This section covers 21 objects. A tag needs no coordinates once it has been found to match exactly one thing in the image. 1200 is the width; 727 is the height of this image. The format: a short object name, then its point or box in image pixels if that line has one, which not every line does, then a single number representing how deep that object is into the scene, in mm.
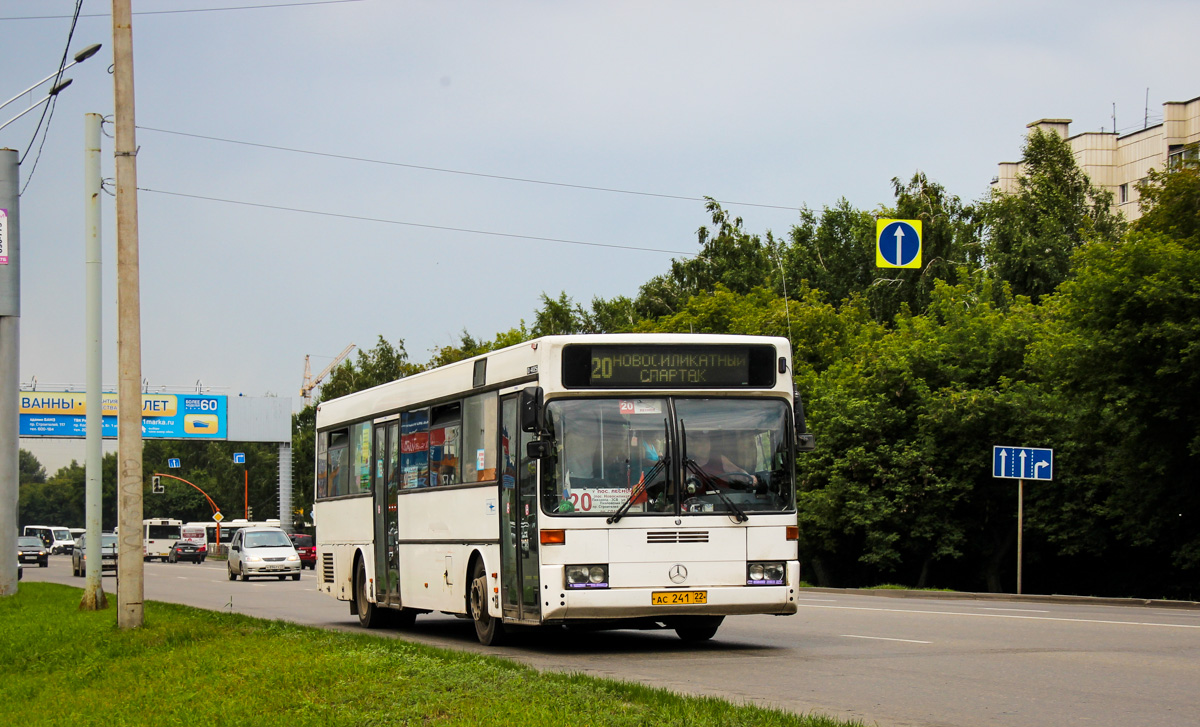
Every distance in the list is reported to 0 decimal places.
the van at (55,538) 110688
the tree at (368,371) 90625
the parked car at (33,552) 69250
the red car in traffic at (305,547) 65062
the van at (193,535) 80312
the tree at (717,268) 70125
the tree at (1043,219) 55469
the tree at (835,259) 69250
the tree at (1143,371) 28797
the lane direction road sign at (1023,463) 30656
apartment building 85625
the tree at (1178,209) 31359
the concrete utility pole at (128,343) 16062
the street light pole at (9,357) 28531
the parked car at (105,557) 50875
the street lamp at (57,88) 24173
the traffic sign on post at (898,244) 28500
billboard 65562
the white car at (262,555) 45969
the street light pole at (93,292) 23625
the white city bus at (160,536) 82875
